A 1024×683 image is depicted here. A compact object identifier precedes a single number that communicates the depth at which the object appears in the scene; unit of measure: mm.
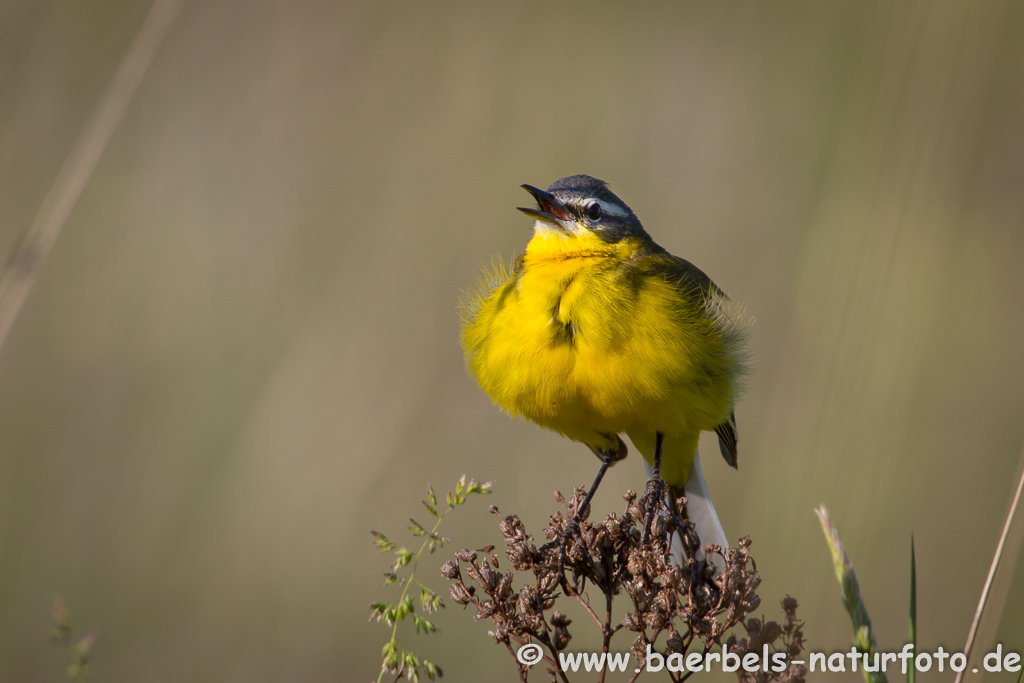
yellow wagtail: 6133
